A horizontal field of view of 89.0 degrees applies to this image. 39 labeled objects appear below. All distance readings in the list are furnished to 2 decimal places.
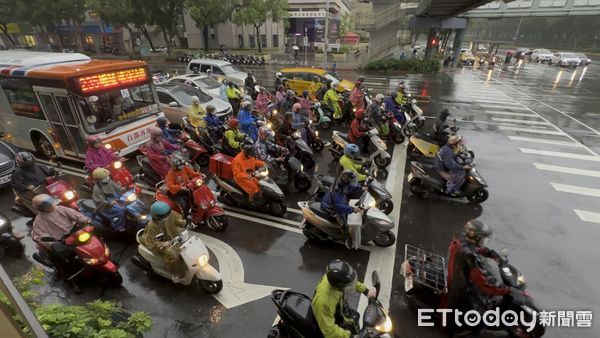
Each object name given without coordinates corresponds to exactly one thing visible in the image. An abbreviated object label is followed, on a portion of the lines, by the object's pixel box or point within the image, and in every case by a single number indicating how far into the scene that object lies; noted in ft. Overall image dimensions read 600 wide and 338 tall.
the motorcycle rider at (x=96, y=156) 23.86
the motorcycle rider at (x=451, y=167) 24.72
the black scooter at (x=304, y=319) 11.59
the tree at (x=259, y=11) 104.53
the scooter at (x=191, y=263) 16.06
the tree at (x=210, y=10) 99.66
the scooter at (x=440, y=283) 13.61
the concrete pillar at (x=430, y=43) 88.79
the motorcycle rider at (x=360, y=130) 31.45
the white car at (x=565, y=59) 109.40
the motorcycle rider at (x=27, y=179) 21.89
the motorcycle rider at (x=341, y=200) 18.78
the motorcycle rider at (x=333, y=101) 42.27
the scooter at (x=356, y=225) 19.04
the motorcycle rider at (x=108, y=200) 20.13
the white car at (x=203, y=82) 47.85
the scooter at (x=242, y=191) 23.20
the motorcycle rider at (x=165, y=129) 29.17
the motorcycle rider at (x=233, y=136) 28.58
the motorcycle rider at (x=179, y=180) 20.84
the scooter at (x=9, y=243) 20.44
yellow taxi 53.57
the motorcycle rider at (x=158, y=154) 26.91
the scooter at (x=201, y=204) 21.35
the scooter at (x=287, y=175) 26.96
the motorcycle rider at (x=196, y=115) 34.78
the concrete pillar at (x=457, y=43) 91.38
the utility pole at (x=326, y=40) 80.10
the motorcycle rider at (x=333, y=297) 10.61
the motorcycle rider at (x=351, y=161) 21.97
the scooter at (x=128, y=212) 20.30
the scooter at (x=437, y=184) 25.01
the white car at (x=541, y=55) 119.98
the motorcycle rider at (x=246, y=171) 22.86
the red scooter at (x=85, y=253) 16.19
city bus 26.62
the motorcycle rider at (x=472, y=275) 13.15
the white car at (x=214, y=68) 60.95
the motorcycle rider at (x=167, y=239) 16.15
